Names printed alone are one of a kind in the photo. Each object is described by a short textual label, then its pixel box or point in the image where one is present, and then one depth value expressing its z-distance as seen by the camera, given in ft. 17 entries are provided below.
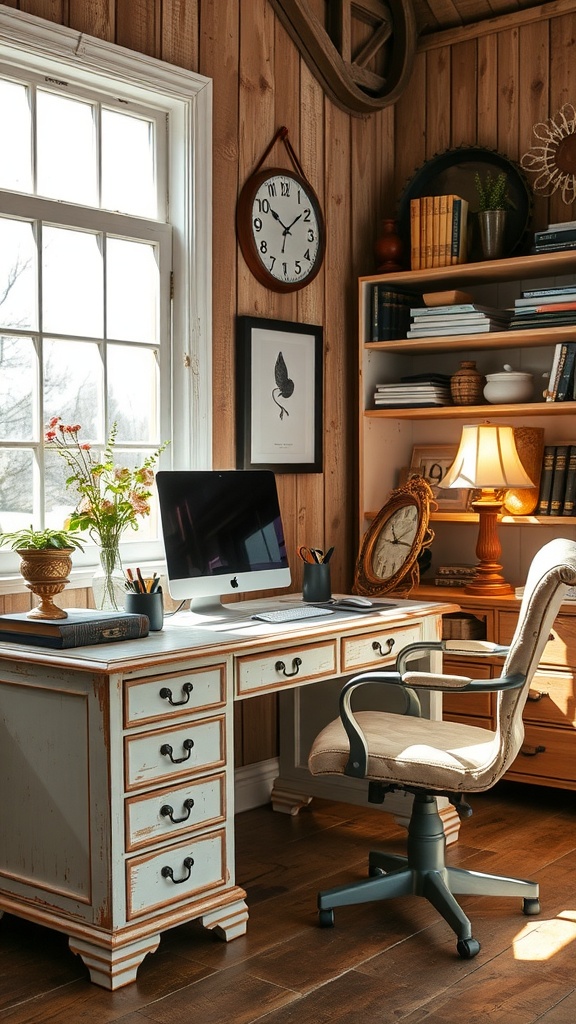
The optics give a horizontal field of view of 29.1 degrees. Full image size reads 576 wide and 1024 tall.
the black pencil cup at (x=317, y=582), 11.47
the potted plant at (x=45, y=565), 9.00
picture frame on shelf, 14.10
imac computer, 10.33
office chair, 8.61
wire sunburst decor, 13.30
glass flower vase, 10.07
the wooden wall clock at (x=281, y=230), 12.53
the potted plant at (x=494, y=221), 13.25
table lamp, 12.49
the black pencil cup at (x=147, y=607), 9.59
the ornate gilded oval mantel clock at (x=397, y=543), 12.76
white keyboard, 10.28
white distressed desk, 8.17
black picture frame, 12.54
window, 10.49
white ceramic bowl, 13.23
